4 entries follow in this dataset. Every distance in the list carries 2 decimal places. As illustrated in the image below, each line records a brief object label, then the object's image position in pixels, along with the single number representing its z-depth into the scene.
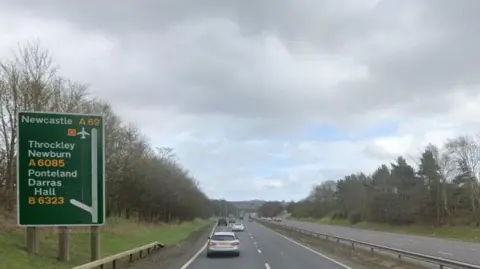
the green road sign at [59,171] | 19.80
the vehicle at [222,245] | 31.81
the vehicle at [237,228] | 82.00
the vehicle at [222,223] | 118.72
